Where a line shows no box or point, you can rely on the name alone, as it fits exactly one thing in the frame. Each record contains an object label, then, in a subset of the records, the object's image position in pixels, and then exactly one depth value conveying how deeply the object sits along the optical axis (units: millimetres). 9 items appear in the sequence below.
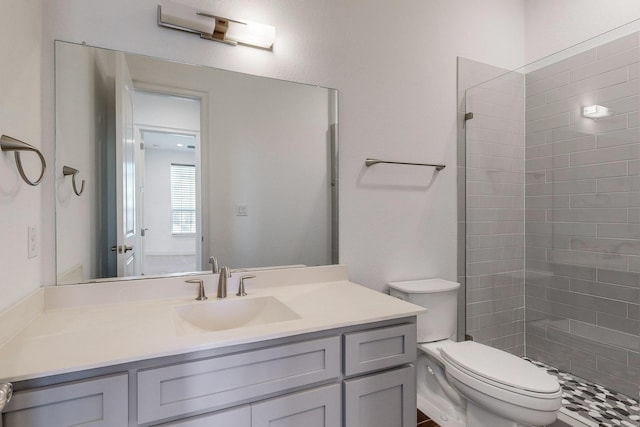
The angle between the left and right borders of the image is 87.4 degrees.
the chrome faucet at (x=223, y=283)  1438
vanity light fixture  1396
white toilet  1295
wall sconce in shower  1959
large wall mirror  1334
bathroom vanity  837
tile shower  1902
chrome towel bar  1870
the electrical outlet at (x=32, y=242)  1129
